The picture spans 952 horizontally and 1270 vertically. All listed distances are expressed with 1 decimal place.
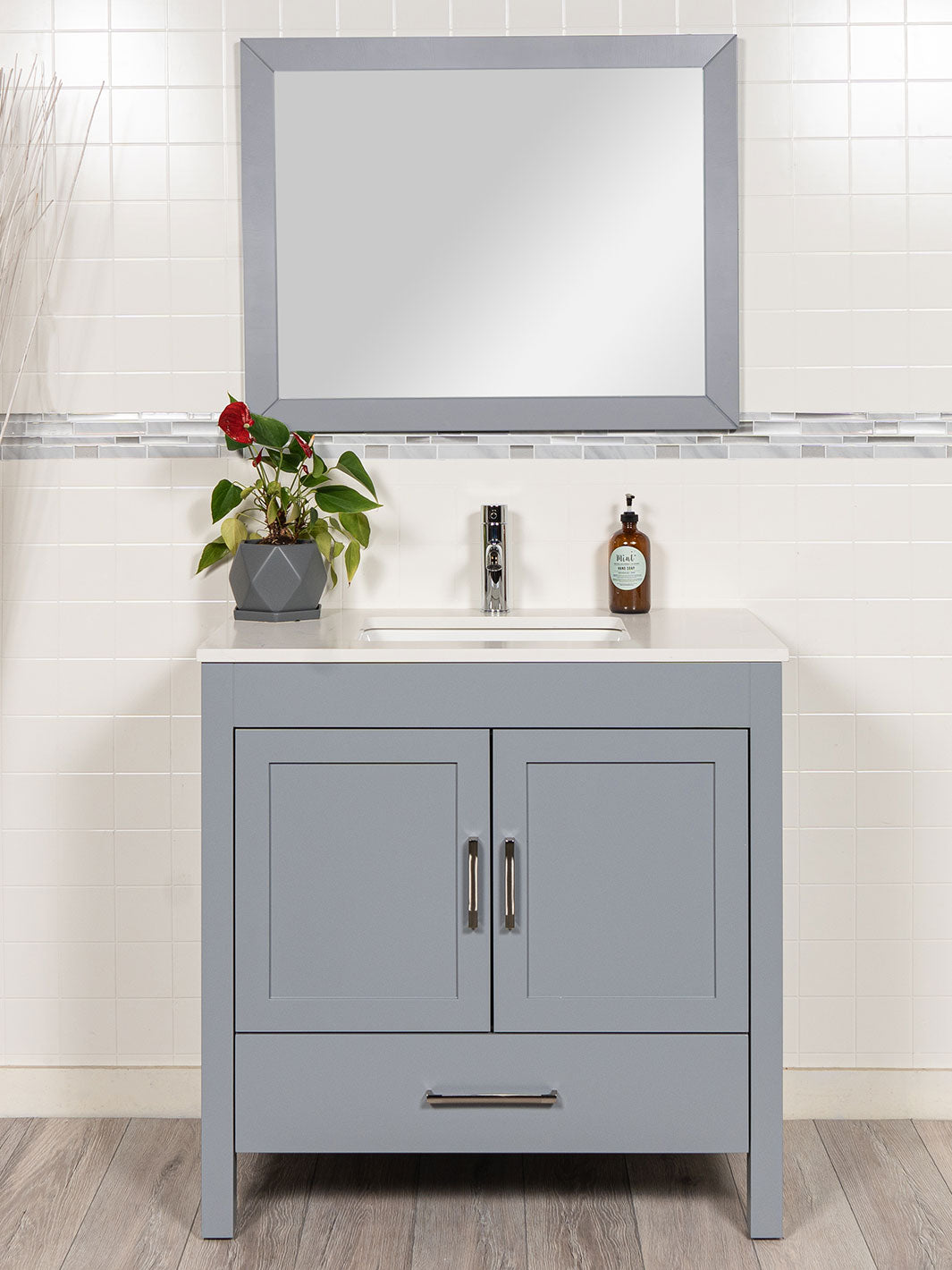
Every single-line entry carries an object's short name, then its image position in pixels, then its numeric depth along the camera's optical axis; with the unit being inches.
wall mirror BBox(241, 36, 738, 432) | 89.0
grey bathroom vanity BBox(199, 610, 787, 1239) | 74.3
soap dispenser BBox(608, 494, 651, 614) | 88.9
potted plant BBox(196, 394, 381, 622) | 83.4
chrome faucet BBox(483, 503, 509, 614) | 89.4
